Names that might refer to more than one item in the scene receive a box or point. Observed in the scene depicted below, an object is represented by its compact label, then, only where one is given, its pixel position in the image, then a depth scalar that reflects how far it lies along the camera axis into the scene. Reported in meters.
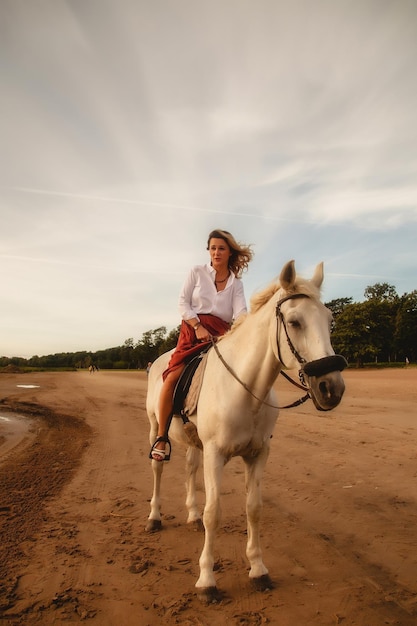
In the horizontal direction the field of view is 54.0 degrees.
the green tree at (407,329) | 70.75
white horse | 3.23
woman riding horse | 4.86
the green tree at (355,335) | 61.44
